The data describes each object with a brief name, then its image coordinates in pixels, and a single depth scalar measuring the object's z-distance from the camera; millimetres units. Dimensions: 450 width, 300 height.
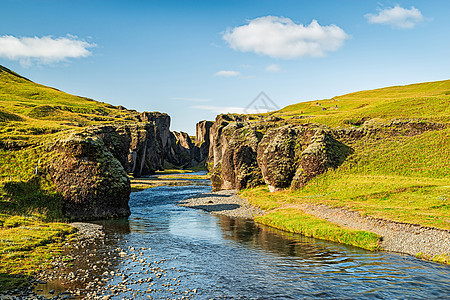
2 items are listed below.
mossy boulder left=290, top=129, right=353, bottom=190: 62344
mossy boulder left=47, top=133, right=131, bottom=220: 45250
